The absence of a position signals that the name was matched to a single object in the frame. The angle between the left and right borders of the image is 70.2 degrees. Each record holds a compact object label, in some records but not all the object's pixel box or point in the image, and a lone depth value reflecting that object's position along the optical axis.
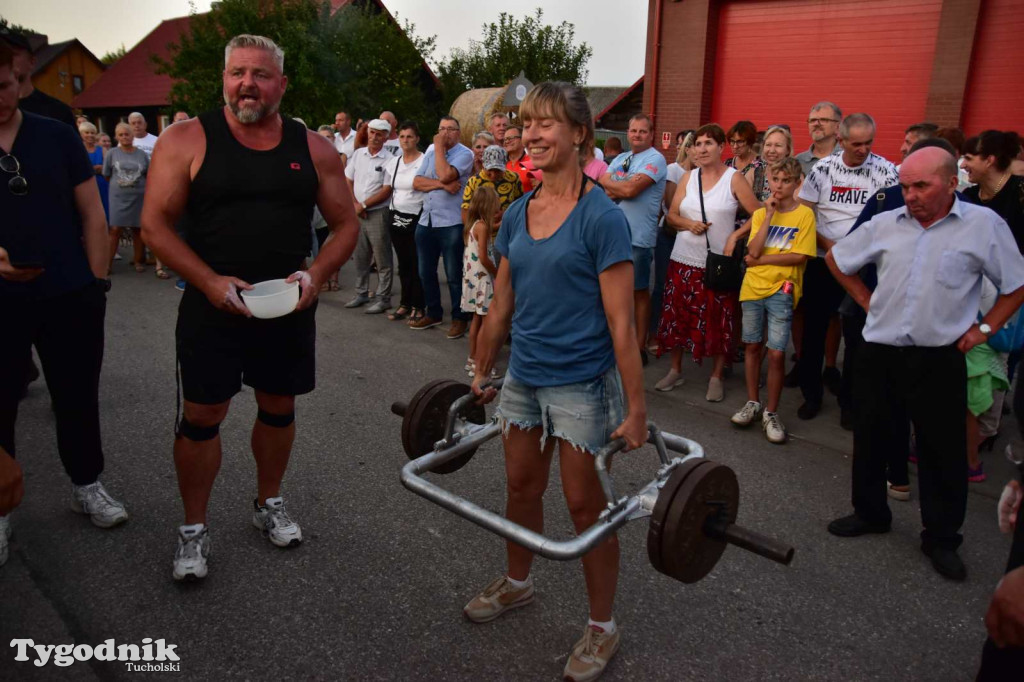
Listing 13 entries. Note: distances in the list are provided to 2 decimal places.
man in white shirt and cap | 8.01
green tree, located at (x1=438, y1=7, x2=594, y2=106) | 37.97
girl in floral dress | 5.85
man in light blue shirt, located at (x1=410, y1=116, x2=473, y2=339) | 7.07
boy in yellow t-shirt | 4.82
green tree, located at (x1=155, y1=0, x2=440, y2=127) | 19.77
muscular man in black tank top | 2.79
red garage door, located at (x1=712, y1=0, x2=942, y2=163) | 11.52
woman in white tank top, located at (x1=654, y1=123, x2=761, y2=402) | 5.30
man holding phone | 3.11
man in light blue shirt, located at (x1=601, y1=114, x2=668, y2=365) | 5.80
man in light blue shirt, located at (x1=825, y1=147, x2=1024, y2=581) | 3.19
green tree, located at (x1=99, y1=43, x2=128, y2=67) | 84.78
